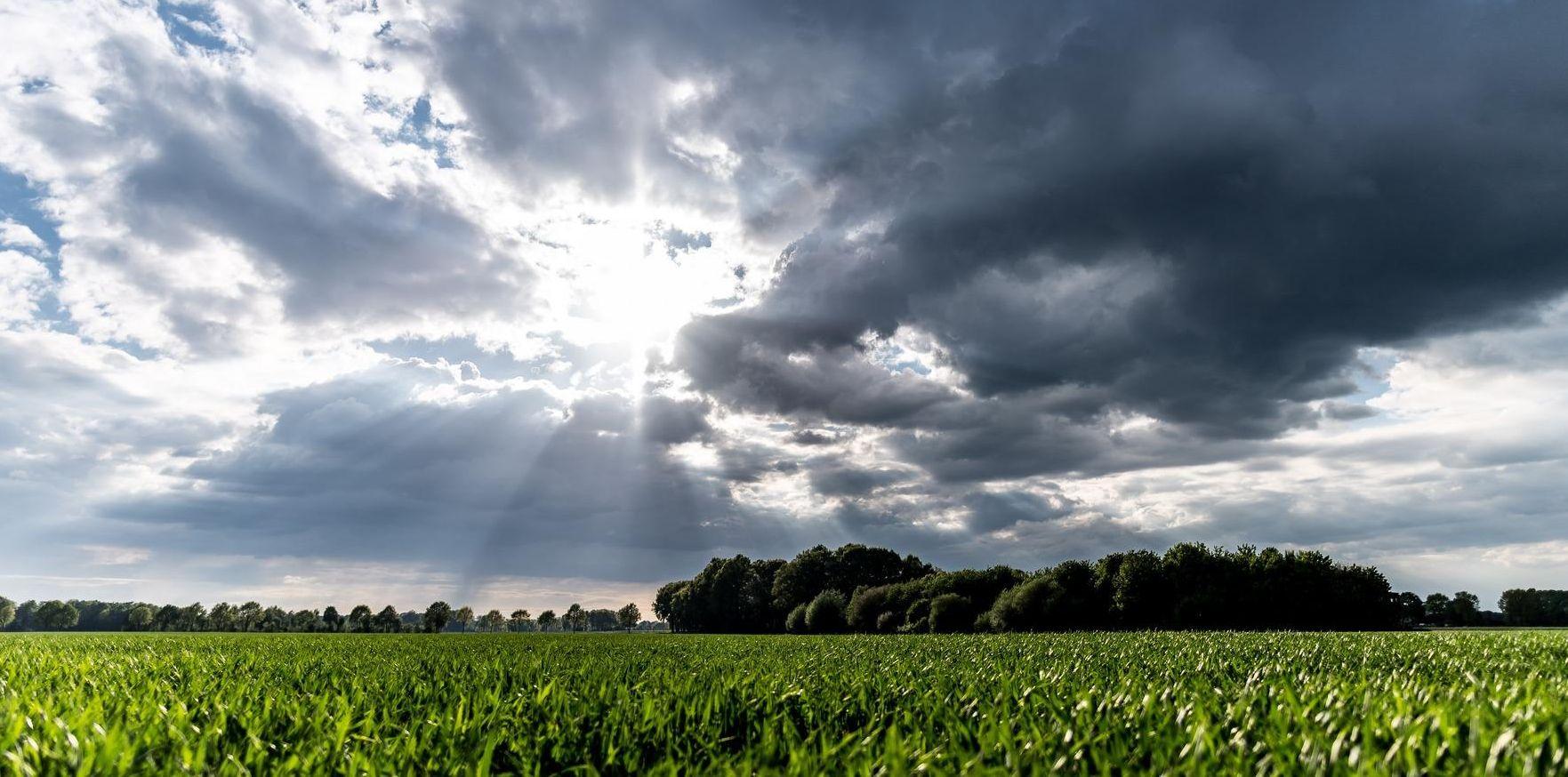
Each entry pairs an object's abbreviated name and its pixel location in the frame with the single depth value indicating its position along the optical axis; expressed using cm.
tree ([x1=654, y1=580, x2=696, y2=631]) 11819
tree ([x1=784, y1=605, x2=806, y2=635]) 9475
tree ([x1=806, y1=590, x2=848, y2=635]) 8812
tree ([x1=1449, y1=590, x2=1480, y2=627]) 11244
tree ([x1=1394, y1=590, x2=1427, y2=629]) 6438
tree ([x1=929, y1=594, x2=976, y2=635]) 6856
